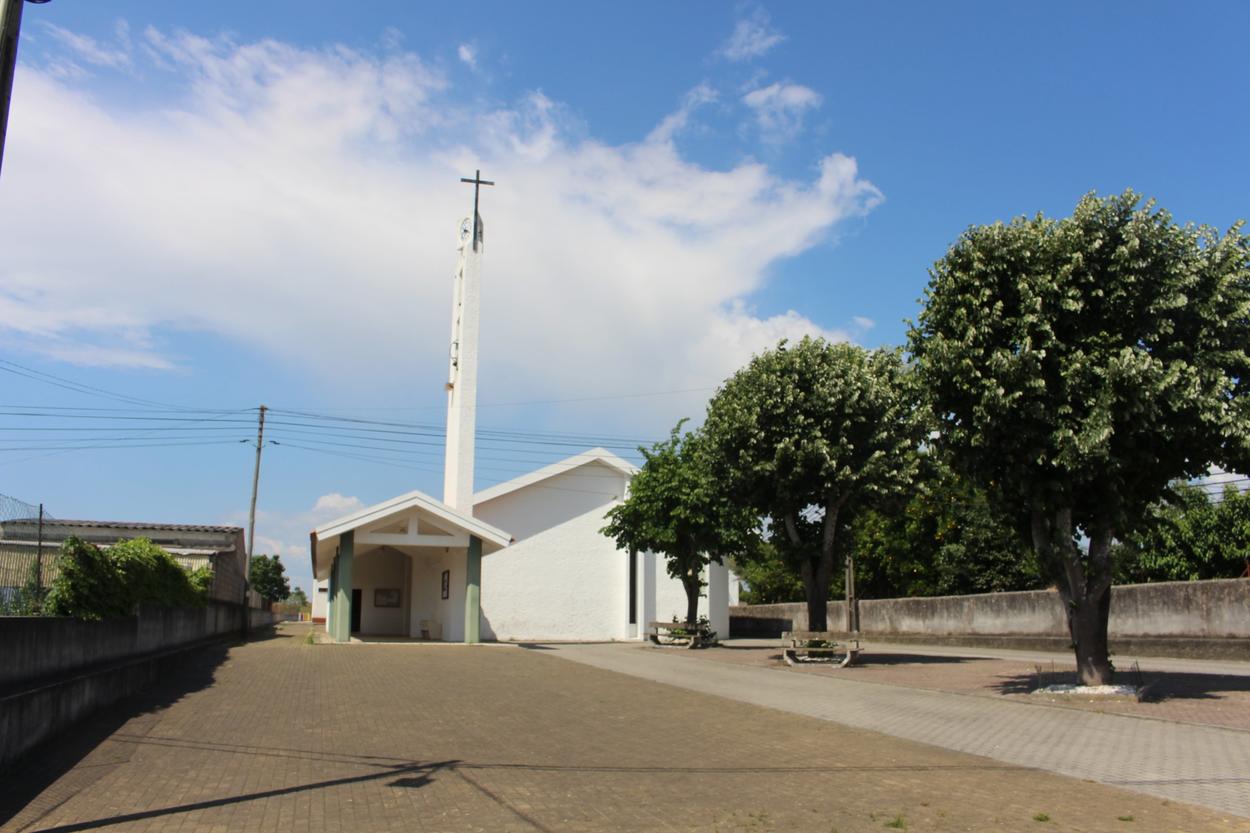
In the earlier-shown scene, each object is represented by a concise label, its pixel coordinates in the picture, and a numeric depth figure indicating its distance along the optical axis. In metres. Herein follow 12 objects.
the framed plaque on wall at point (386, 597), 43.66
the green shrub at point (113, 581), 11.64
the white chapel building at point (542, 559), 35.84
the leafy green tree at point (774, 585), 53.72
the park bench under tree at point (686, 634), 29.34
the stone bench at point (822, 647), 20.00
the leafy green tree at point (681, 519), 28.56
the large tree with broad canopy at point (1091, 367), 12.60
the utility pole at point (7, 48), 5.95
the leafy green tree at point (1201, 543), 29.17
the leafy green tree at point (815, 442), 20.33
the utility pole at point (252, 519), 42.91
